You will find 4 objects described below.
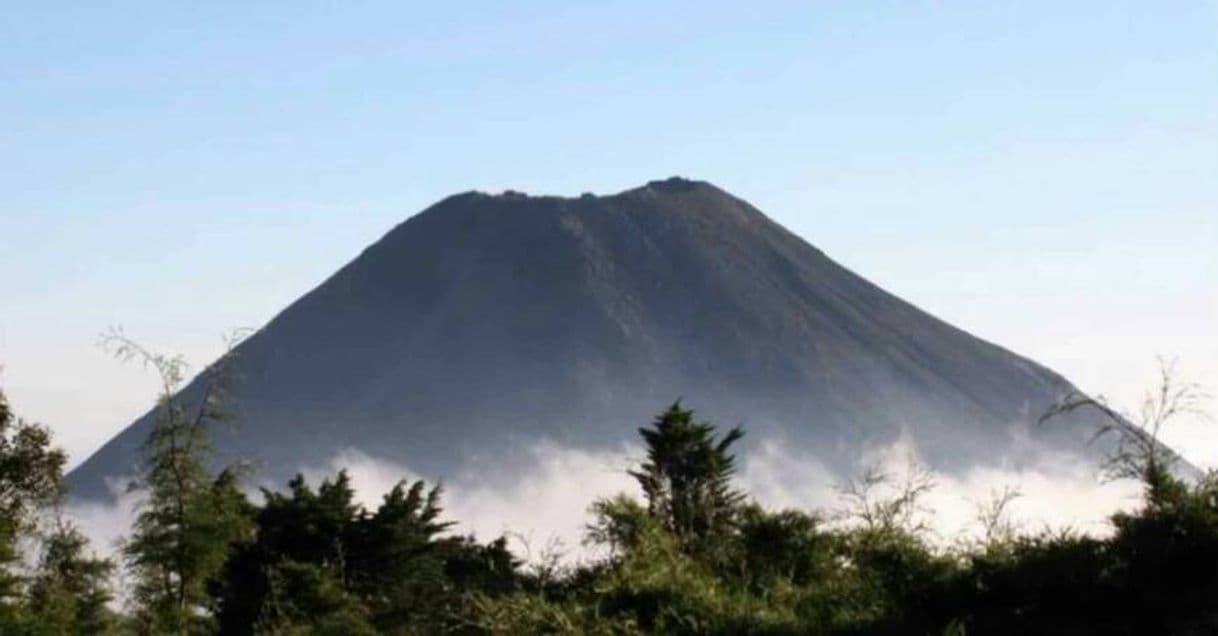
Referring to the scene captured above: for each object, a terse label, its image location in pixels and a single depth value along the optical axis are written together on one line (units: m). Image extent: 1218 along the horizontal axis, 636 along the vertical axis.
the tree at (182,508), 33.44
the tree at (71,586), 47.00
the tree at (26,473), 45.56
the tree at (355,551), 58.28
